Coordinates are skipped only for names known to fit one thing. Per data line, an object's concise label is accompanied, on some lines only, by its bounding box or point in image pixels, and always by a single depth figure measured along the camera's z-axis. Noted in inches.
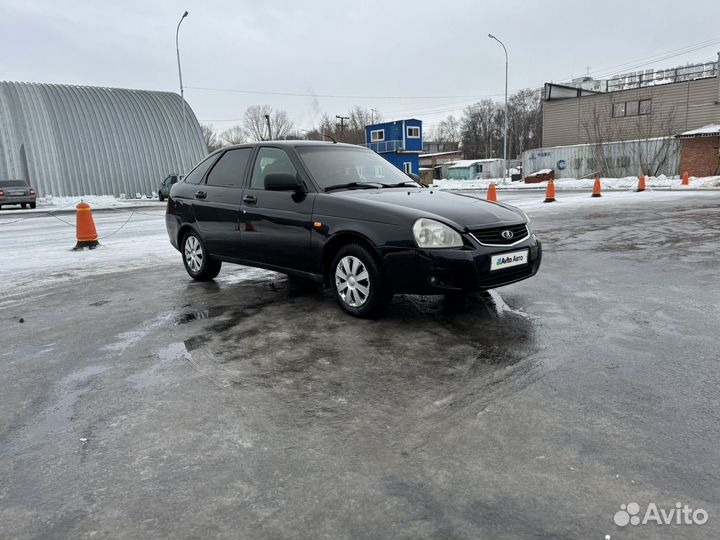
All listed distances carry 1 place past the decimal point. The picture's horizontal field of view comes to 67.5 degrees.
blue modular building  1612.9
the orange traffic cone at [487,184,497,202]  681.0
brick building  1346.0
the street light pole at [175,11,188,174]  1342.3
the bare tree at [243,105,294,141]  3698.8
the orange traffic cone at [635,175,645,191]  979.3
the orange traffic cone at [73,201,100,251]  404.2
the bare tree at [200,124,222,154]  4205.5
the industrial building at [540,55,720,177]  1429.6
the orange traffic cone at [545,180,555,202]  762.5
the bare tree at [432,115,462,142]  5024.6
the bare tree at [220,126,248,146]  4136.3
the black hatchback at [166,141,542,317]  181.3
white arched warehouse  1327.5
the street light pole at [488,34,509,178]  1490.0
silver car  1022.4
